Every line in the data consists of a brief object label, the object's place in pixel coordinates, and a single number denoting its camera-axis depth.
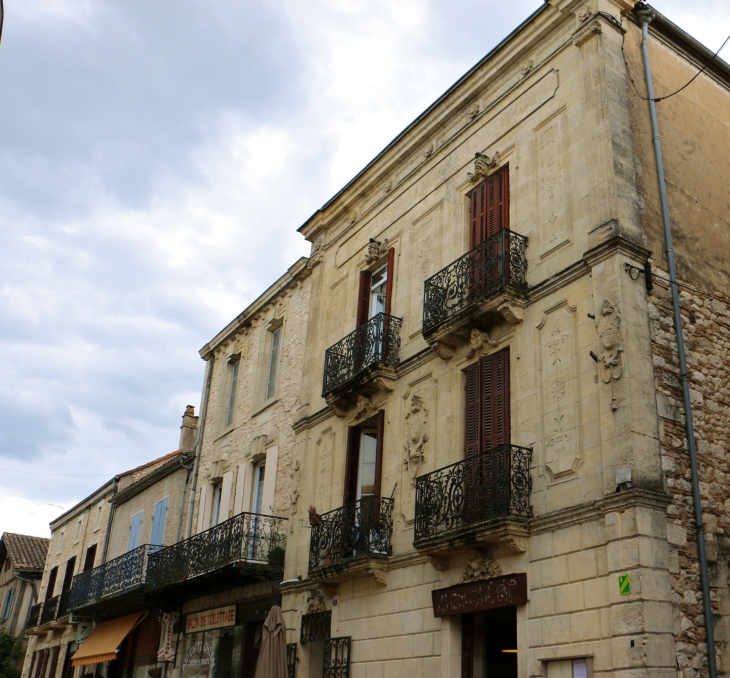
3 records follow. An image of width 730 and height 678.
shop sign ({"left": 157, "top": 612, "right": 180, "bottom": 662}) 19.81
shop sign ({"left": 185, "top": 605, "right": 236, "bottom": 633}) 17.70
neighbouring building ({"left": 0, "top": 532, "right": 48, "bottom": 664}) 36.95
